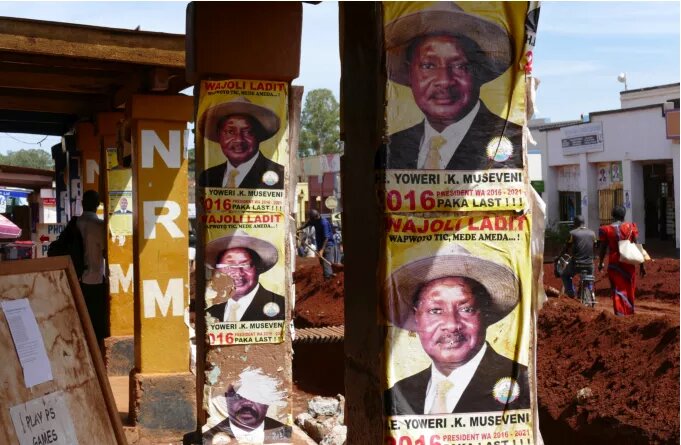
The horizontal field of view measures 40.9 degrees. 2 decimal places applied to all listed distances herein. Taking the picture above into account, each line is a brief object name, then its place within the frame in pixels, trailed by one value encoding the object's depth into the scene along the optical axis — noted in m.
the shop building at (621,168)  30.98
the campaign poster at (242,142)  6.40
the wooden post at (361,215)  3.65
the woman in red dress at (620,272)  13.16
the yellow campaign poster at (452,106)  3.52
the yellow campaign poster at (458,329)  3.53
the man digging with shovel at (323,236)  23.42
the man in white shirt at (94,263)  10.16
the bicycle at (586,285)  15.50
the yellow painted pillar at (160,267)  8.11
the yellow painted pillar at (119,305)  10.46
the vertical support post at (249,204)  6.21
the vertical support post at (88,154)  12.88
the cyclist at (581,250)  15.64
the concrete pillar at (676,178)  29.39
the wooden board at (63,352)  3.68
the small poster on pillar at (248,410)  6.42
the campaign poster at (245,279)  6.43
